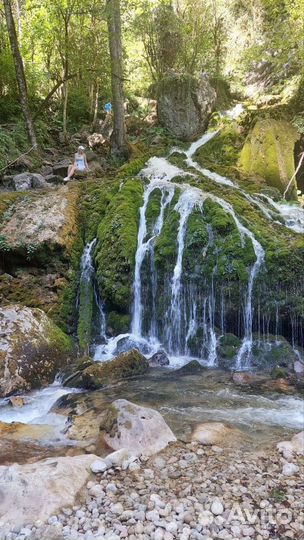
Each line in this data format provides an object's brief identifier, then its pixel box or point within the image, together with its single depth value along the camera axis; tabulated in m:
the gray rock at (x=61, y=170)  13.04
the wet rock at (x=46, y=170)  13.48
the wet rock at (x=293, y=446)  4.15
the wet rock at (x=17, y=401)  5.91
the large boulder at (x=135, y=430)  4.21
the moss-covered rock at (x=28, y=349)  6.45
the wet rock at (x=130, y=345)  8.10
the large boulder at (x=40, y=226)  9.00
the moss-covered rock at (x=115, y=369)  6.47
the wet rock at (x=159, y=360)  7.54
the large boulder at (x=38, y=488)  3.15
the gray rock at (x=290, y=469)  3.76
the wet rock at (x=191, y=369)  7.16
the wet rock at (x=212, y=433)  4.44
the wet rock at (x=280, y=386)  6.21
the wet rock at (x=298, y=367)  6.99
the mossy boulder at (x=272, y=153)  14.09
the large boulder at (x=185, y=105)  16.88
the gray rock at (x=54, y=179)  12.49
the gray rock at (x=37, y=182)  11.70
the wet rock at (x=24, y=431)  4.71
